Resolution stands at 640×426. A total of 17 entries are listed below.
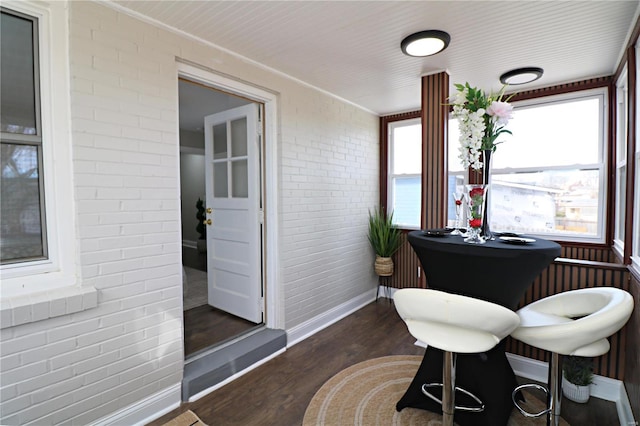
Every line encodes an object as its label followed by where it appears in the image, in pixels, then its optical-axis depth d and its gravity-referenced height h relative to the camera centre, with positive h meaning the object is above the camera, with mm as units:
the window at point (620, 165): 2732 +293
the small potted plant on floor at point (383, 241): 4133 -529
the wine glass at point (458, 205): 2191 -36
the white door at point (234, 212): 3096 -89
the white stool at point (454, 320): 1350 -531
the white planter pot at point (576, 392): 2199 -1361
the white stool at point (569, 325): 1373 -612
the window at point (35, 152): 1626 +287
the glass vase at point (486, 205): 2044 -33
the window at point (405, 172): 4258 +397
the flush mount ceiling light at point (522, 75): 2840 +1153
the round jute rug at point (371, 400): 2029 -1403
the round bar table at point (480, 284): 1662 -484
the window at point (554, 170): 3096 +306
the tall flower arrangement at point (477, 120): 1940 +505
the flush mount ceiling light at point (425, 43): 2180 +1137
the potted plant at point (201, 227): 6125 -490
